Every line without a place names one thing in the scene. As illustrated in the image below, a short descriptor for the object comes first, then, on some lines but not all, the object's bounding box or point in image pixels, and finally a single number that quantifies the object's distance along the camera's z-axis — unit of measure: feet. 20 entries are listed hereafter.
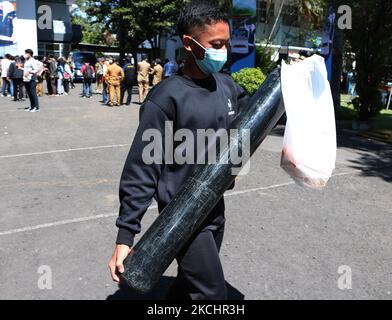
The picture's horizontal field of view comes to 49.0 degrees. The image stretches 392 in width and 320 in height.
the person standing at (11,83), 54.80
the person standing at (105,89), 48.49
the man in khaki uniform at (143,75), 49.14
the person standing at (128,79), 47.95
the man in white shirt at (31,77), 41.96
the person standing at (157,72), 52.31
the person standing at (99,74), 61.44
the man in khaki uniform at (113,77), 46.85
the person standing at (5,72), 55.36
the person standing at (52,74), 59.47
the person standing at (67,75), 62.33
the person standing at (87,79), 56.25
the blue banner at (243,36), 47.65
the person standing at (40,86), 56.95
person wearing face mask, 6.51
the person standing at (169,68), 56.18
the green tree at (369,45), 34.81
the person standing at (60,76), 60.49
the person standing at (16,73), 50.30
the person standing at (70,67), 67.31
